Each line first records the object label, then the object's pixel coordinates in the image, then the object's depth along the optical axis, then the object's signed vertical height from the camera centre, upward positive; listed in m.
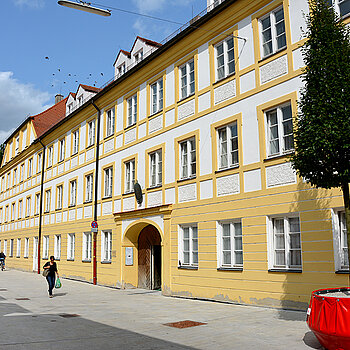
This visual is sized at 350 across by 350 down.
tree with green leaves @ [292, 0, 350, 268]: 7.56 +2.35
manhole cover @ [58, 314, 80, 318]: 11.88 -1.87
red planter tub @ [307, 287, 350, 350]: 6.57 -1.22
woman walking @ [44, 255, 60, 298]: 16.20 -0.99
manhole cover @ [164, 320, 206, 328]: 9.93 -1.85
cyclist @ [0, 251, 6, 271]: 34.50 -1.06
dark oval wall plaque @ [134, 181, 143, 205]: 18.72 +2.25
